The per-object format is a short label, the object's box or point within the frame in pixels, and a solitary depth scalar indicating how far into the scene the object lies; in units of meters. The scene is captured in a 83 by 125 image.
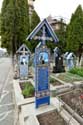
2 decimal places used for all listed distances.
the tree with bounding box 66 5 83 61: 9.32
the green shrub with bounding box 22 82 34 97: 3.42
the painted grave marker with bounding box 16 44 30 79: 5.36
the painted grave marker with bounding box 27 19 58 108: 2.67
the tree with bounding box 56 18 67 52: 12.80
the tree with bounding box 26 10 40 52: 12.71
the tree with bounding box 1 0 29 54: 7.13
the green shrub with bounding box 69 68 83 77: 5.51
